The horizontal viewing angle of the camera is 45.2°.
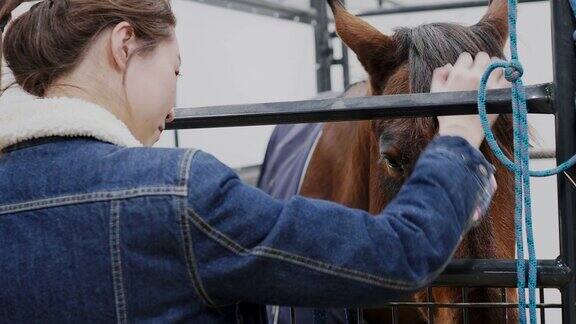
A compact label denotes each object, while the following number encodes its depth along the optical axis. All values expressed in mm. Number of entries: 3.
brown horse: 1035
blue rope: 771
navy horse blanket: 2105
